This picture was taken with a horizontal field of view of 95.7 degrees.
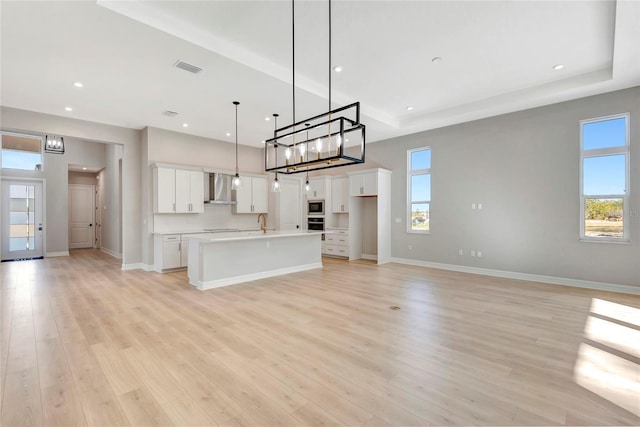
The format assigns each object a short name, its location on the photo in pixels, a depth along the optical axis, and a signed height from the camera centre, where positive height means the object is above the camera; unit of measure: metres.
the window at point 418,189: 7.06 +0.53
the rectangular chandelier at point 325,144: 3.10 +1.76
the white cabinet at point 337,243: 7.99 -0.96
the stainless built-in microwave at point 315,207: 8.62 +0.08
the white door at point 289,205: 8.53 +0.14
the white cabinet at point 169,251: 6.19 -0.93
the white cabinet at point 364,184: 7.34 +0.67
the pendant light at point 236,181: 5.24 +0.52
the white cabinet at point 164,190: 6.31 +0.42
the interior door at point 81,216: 10.67 -0.28
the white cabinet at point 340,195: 8.16 +0.42
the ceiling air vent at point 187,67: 3.76 +1.89
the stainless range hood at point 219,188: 7.27 +0.53
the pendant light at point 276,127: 3.96 +1.87
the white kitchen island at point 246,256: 4.89 -0.90
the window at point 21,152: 8.12 +1.63
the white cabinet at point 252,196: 7.83 +0.38
